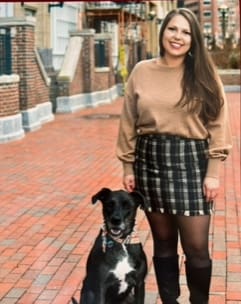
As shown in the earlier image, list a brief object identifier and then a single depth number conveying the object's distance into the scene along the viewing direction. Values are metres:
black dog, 3.49
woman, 3.59
